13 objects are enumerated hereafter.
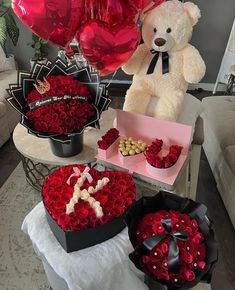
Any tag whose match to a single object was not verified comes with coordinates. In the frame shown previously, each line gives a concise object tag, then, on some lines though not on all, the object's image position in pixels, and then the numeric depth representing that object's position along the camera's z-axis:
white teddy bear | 0.94
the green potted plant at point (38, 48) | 2.82
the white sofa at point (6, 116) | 1.98
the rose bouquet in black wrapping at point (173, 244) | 0.62
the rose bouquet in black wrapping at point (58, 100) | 0.94
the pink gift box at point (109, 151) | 0.97
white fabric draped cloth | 0.68
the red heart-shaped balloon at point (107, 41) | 0.85
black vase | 1.08
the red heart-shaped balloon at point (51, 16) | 0.83
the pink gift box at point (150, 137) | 0.89
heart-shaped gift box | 0.69
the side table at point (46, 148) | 1.13
